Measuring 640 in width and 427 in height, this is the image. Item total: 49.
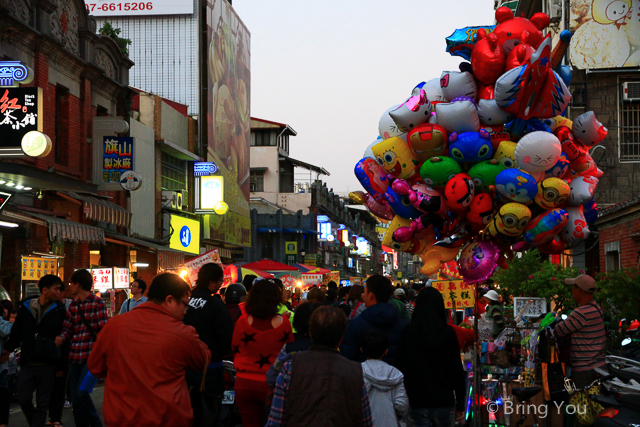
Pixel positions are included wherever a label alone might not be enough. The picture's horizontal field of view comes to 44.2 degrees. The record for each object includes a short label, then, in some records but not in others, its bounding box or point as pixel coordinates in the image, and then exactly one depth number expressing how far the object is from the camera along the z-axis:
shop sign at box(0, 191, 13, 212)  13.38
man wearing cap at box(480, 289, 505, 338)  11.86
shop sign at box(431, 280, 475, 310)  18.27
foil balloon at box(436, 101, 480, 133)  9.49
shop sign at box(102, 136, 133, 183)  23.67
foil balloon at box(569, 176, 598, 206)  9.66
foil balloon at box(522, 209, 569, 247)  9.44
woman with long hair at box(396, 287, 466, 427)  6.72
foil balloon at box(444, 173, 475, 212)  9.43
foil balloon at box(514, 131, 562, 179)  9.12
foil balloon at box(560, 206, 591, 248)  9.71
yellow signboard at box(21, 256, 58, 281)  17.30
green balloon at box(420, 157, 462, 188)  9.52
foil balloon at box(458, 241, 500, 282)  10.12
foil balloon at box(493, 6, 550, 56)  9.88
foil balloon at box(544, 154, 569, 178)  9.43
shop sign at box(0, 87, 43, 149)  15.09
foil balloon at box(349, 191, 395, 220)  11.14
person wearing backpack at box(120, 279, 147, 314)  13.59
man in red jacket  5.16
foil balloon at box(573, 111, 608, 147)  9.95
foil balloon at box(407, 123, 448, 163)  9.52
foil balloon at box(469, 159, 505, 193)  9.55
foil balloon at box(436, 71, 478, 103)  9.94
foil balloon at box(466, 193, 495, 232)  9.66
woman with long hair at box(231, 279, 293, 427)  7.36
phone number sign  39.03
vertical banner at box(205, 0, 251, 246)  40.22
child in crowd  5.92
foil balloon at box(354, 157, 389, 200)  10.51
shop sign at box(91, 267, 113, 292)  18.03
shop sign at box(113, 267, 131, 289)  18.52
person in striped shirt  8.57
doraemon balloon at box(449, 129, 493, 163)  9.45
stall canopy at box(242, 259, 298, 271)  27.73
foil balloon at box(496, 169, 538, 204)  9.24
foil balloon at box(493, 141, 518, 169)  9.50
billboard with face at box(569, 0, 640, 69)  22.27
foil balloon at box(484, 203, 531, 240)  9.41
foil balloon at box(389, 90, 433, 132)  9.76
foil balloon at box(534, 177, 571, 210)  9.40
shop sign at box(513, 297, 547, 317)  10.70
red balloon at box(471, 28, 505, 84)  9.80
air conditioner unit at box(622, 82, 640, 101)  22.39
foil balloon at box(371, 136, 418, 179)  10.07
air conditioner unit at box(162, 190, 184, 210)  32.41
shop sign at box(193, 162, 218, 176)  37.06
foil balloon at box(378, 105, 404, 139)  10.52
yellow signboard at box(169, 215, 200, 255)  33.38
